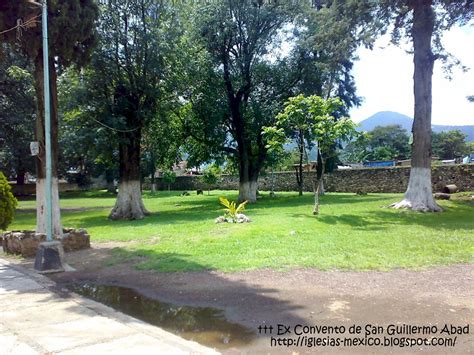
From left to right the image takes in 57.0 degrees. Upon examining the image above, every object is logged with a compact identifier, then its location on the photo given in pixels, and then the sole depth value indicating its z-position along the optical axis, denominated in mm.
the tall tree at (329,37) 17625
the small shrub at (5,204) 12469
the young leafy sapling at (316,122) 14969
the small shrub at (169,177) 50347
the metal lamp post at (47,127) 8773
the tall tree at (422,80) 16172
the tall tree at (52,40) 9758
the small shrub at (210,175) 41000
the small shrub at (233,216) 14617
